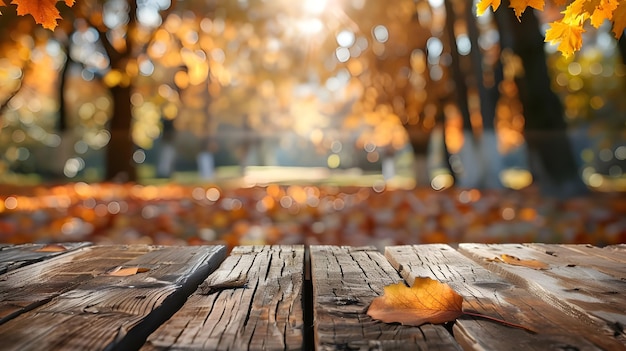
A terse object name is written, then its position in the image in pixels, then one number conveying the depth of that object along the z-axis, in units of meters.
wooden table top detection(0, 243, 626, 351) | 1.18
